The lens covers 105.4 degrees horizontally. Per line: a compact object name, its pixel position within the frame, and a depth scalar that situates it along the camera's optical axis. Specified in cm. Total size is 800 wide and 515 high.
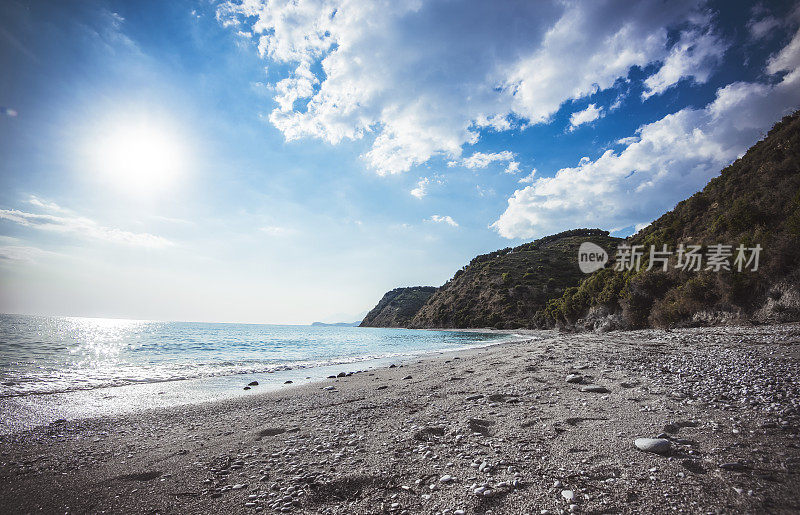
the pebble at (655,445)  490
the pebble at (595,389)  897
